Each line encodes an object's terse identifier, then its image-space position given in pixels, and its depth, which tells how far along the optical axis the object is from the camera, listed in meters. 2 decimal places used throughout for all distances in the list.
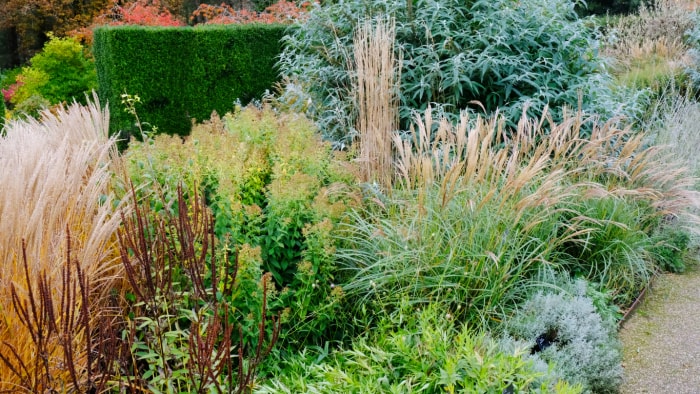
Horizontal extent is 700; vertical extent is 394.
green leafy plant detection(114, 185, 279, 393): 1.72
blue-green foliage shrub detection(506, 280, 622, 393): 2.58
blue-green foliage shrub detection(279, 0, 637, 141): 4.56
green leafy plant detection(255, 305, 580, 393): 2.02
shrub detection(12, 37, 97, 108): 11.52
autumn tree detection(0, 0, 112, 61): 17.27
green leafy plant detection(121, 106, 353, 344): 2.67
